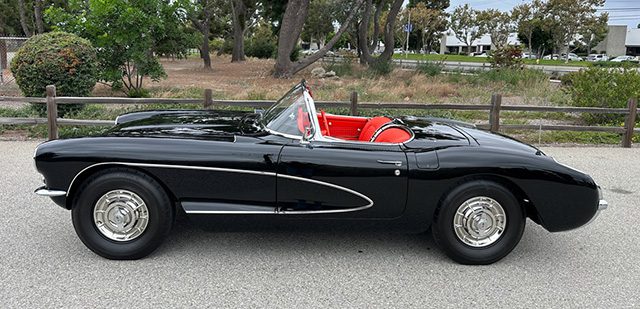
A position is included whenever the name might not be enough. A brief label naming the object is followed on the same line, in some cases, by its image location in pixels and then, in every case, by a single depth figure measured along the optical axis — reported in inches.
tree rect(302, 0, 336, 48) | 1636.0
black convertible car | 142.9
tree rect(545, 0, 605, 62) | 1866.4
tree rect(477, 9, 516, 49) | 2311.8
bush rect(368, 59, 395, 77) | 890.7
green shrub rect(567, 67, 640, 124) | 402.9
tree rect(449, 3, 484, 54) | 2573.8
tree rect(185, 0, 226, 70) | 1186.6
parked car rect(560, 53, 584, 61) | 2480.3
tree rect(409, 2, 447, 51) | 2364.7
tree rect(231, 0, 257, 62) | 1457.9
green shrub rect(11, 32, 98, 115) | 376.5
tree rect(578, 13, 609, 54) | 1915.6
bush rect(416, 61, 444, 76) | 834.2
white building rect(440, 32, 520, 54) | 3661.4
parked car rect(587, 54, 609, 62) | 2447.6
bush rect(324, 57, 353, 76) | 959.8
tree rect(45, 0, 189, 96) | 507.8
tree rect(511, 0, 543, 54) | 2031.3
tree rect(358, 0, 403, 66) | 1071.6
